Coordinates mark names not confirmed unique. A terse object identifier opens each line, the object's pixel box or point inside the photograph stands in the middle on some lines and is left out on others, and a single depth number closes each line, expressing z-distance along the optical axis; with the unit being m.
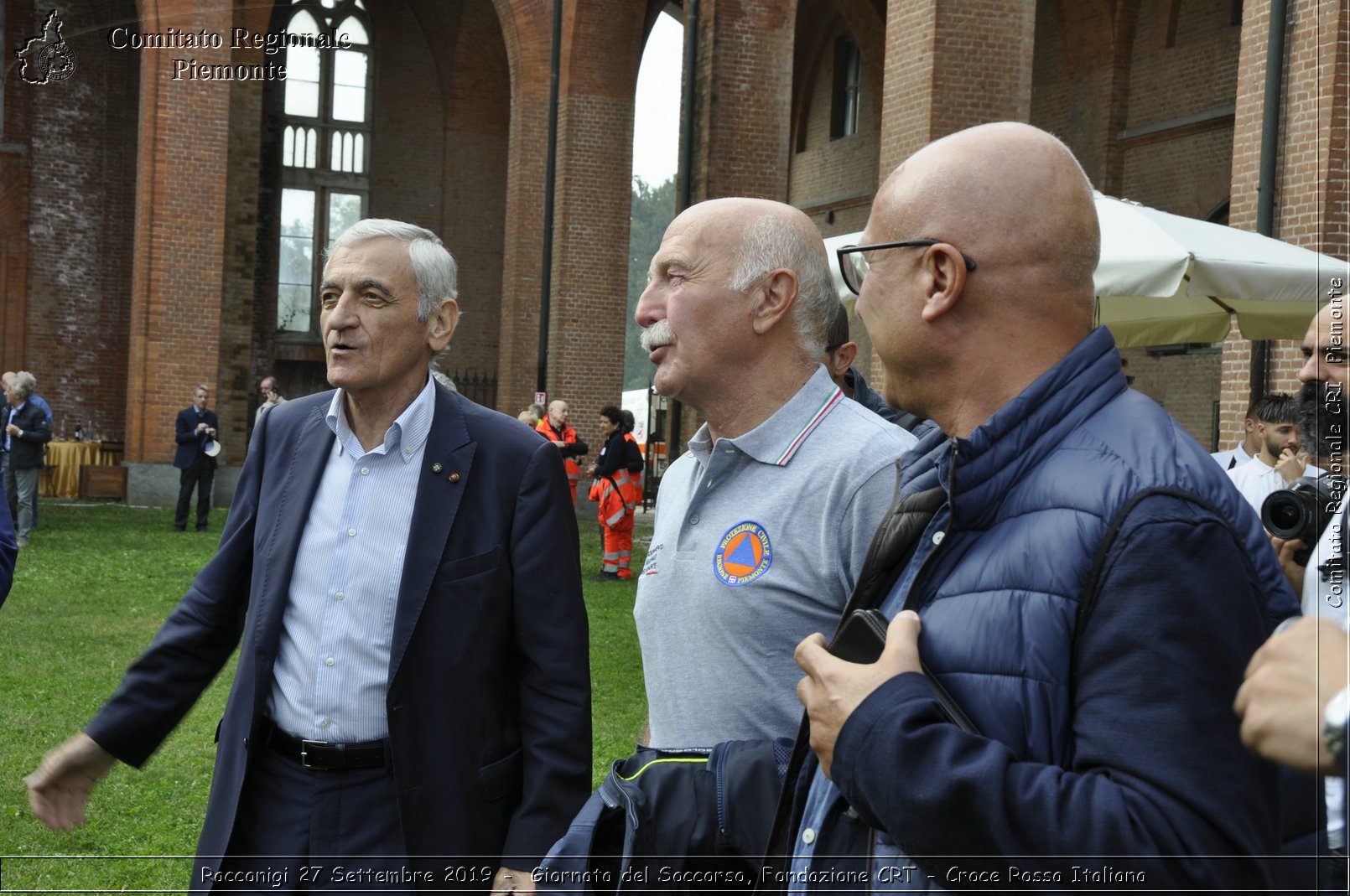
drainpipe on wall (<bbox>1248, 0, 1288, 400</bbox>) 9.33
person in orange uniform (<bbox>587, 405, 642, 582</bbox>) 13.27
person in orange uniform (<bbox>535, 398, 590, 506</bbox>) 14.79
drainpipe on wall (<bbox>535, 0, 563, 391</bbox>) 19.89
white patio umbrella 6.43
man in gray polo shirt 2.19
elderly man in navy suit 2.54
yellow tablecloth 22.17
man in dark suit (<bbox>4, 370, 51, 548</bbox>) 14.58
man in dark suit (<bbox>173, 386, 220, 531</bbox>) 17.06
